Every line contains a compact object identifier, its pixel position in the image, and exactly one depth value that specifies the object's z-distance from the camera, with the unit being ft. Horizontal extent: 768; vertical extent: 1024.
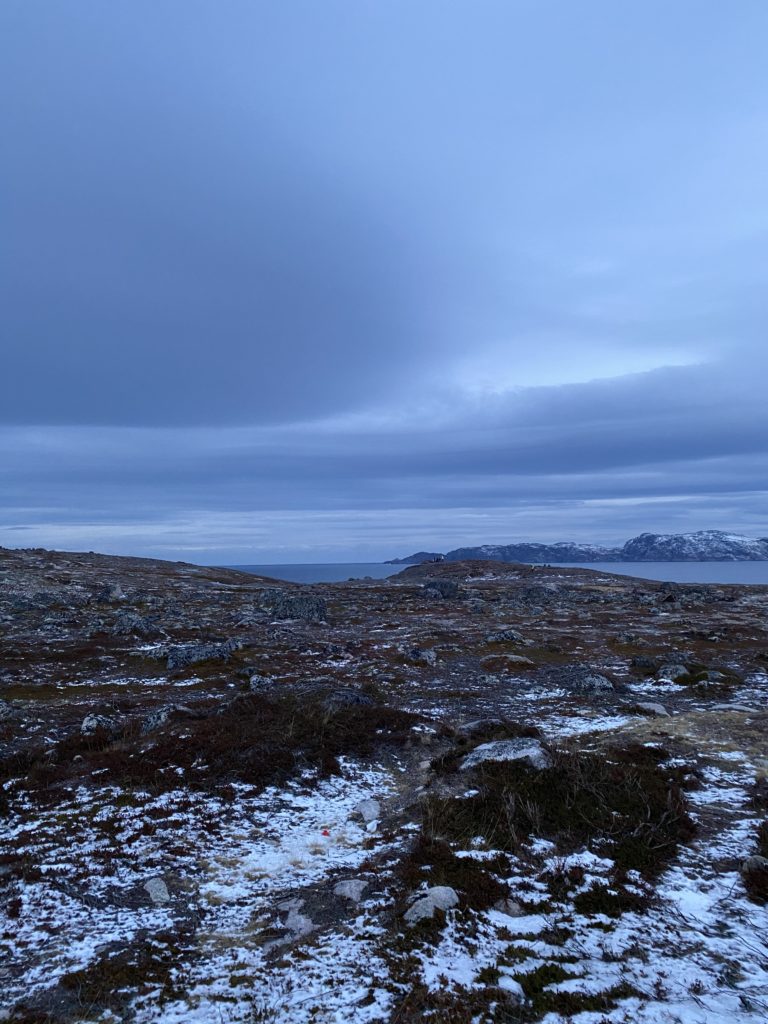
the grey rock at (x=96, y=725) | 62.95
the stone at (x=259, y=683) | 87.89
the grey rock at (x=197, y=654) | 107.65
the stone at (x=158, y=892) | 32.37
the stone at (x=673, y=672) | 91.90
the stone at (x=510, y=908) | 30.19
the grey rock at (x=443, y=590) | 271.22
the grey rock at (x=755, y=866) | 32.90
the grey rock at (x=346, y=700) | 69.56
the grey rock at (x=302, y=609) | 187.62
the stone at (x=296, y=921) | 29.32
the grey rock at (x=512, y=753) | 46.96
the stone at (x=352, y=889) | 32.35
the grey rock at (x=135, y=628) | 136.26
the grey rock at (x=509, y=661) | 108.06
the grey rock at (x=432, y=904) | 29.53
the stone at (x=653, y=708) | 70.81
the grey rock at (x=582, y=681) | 84.70
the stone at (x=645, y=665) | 100.39
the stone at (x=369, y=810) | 44.01
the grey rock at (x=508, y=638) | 134.41
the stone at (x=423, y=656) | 111.55
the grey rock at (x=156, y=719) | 64.95
